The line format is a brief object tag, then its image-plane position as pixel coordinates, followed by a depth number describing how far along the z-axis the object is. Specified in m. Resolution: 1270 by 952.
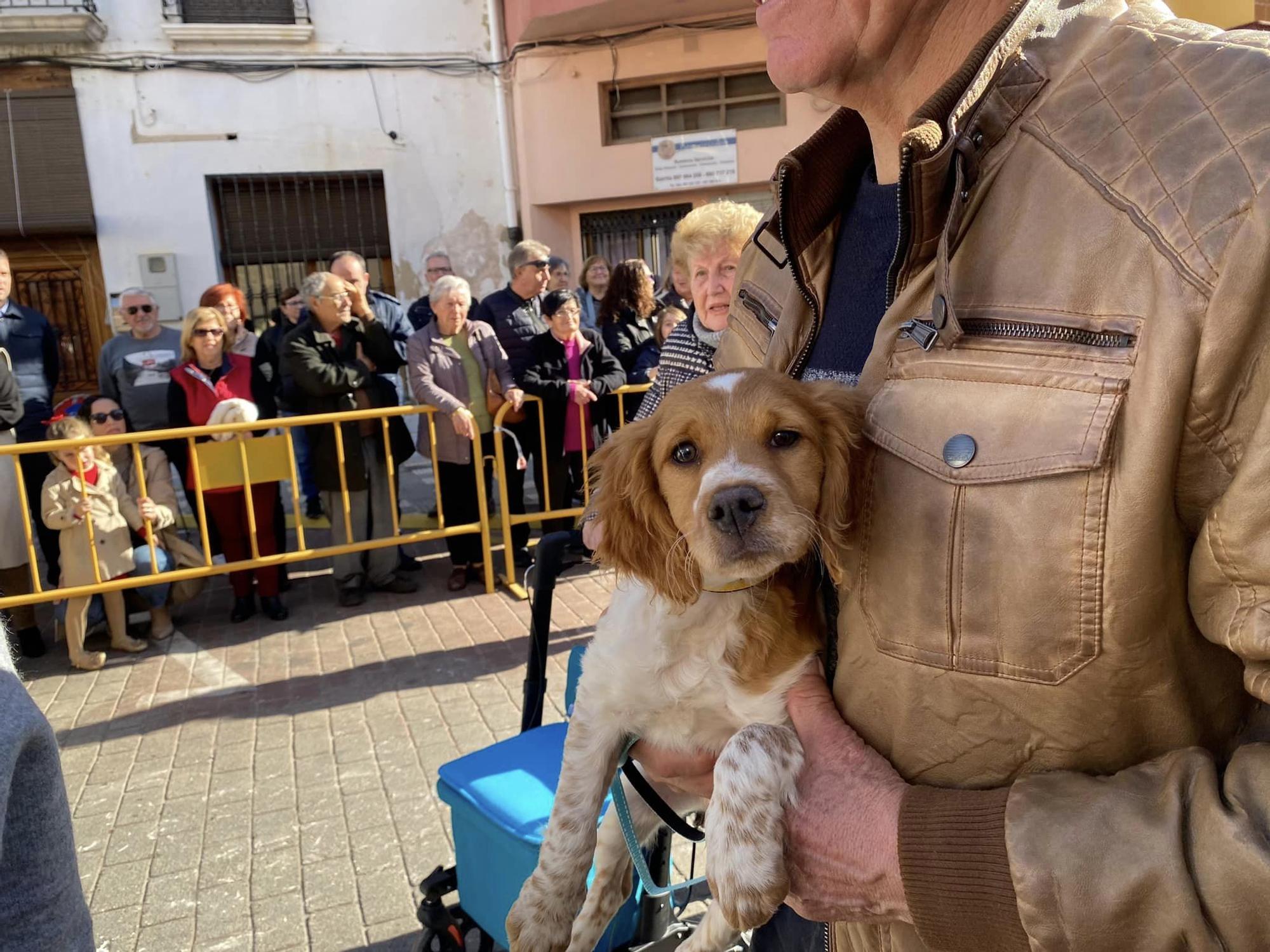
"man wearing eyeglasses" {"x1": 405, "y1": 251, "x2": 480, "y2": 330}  9.64
